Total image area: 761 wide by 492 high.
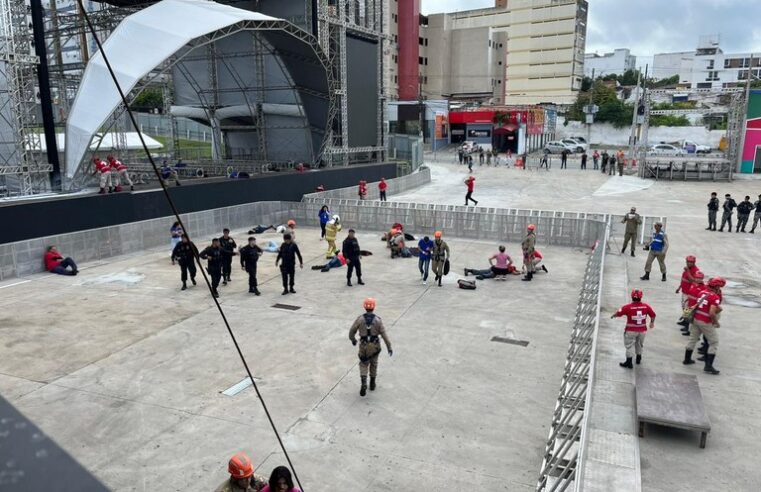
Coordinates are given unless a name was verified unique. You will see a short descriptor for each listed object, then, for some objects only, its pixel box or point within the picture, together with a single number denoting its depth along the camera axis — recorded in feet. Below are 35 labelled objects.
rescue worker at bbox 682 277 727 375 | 30.27
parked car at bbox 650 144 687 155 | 168.14
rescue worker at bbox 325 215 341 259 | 56.24
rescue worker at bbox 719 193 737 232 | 69.82
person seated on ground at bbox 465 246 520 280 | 50.39
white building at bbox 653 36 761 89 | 370.94
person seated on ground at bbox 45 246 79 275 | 52.65
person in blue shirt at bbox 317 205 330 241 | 69.28
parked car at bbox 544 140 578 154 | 204.53
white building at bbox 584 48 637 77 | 420.77
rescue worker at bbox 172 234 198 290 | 46.65
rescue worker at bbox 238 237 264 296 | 44.32
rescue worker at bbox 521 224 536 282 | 50.24
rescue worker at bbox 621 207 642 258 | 59.72
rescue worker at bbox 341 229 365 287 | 47.62
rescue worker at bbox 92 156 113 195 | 63.77
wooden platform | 23.52
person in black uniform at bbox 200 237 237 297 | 44.19
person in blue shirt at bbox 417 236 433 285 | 49.60
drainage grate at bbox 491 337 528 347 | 35.14
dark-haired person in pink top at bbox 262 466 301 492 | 14.08
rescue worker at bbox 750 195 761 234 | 70.26
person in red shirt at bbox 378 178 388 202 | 95.30
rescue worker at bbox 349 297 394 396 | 27.35
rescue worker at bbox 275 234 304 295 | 43.86
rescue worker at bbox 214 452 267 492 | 14.43
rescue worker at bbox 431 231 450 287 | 47.57
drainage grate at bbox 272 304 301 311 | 42.11
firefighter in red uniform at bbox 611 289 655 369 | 30.58
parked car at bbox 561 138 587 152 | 204.91
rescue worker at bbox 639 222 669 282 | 49.19
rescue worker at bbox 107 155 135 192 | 66.68
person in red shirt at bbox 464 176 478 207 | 89.51
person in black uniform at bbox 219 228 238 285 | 46.73
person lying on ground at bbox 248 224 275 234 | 74.08
